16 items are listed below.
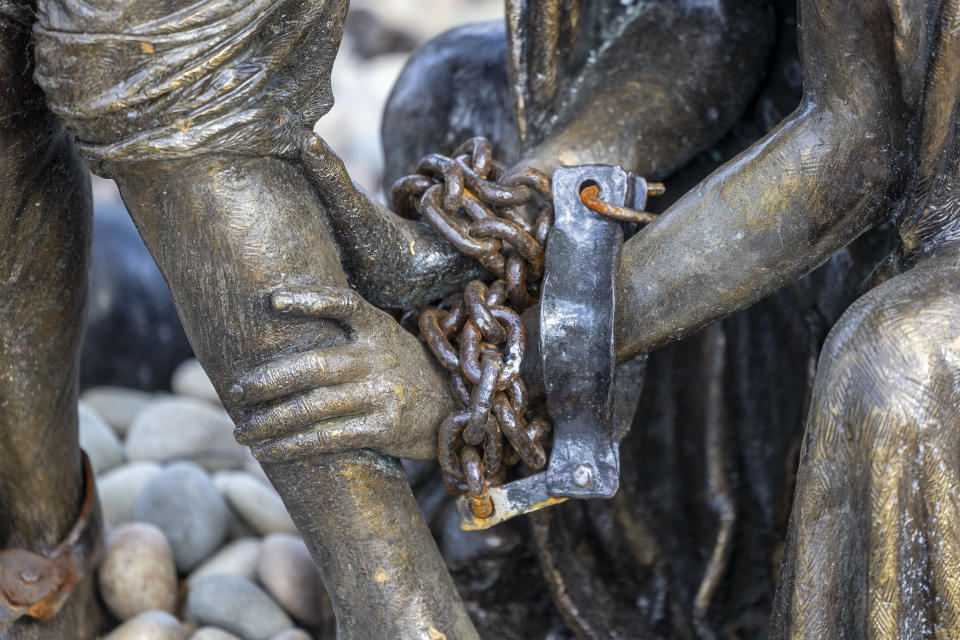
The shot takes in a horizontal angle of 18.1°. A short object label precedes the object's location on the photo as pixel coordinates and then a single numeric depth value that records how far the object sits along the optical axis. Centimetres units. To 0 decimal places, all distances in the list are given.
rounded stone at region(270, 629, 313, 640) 154
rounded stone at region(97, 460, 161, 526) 167
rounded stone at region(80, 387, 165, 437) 189
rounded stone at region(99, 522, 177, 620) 154
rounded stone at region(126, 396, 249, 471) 178
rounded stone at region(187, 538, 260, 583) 162
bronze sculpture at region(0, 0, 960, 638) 128
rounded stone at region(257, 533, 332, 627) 158
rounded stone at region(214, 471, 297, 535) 168
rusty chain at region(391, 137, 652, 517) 134
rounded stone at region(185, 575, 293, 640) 156
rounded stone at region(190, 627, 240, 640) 153
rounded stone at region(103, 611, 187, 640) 151
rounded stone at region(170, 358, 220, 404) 194
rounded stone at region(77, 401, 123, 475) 175
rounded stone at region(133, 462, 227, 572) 163
